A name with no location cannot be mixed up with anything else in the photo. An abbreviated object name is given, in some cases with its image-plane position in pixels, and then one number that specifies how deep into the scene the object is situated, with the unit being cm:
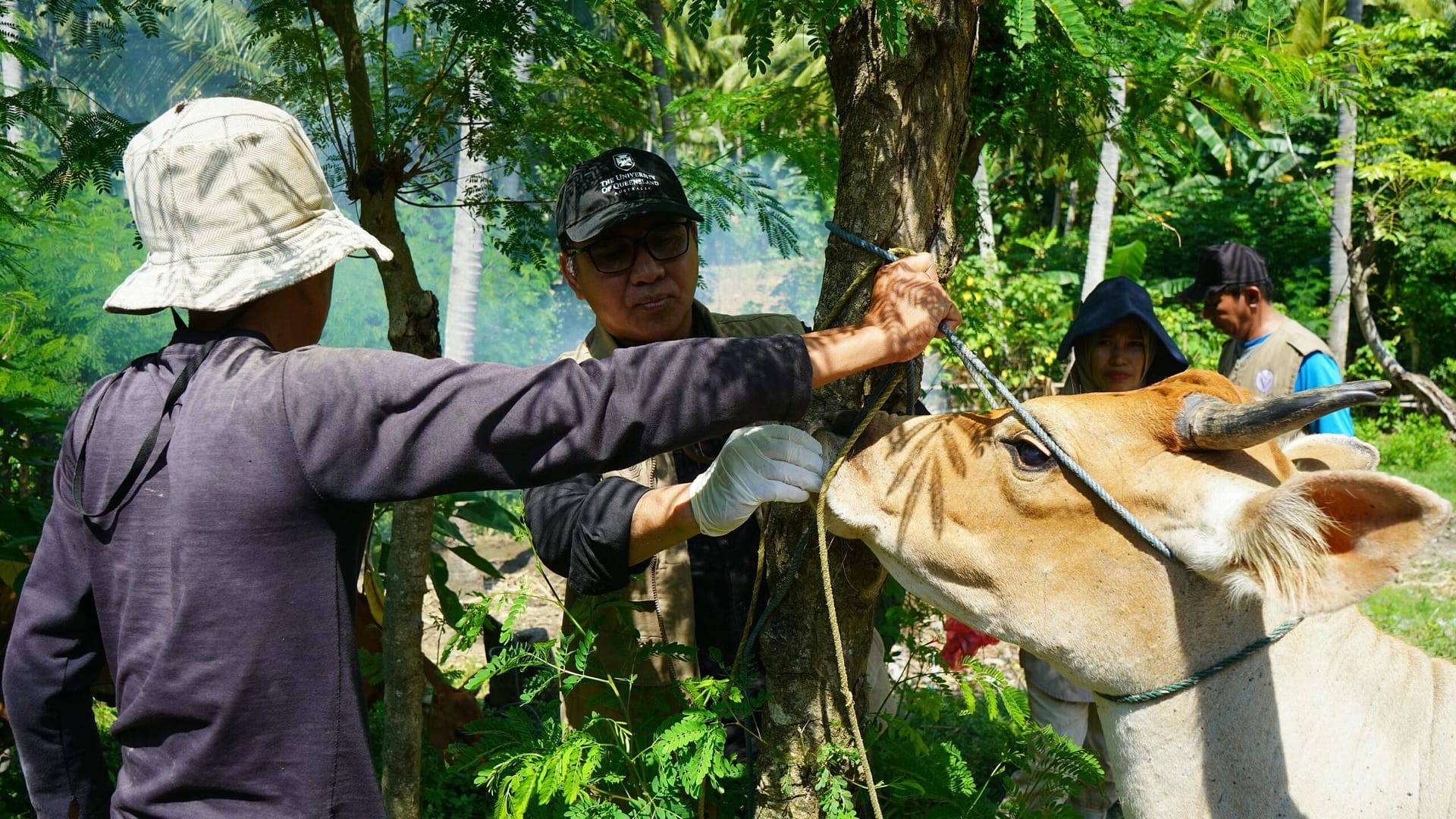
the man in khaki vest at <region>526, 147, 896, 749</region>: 269
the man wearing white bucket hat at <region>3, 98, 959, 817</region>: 190
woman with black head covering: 469
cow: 219
